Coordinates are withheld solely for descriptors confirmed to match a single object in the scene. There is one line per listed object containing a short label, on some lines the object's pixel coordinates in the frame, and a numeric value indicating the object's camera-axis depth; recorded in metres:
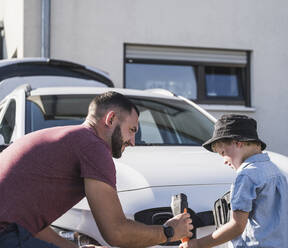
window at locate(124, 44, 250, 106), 9.57
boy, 2.34
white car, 2.79
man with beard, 2.17
